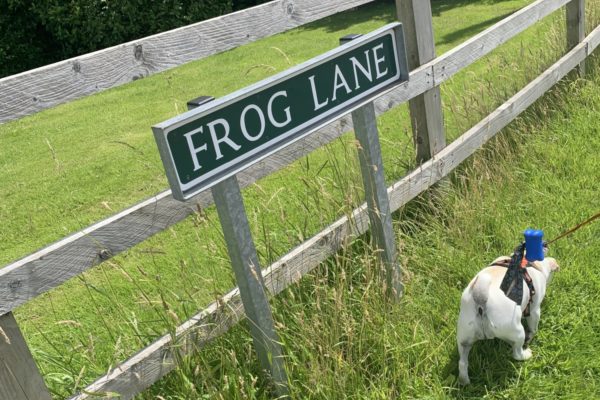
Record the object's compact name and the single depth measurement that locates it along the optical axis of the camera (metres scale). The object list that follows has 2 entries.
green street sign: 1.74
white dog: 2.40
